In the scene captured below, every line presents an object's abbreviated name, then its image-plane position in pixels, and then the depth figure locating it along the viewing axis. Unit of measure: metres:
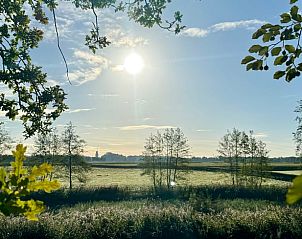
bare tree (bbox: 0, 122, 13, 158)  21.44
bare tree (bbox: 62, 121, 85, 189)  23.41
